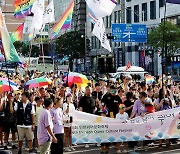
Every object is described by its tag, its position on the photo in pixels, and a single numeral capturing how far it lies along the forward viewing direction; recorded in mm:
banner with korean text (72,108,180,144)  12359
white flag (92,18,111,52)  16812
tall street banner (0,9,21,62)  11413
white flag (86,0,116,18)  16141
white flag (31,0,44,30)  22609
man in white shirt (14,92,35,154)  12125
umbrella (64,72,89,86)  15922
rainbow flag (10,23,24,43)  23133
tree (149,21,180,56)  46812
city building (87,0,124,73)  64688
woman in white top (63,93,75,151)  12516
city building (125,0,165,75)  55844
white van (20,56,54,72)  57672
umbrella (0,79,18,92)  13203
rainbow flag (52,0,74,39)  19297
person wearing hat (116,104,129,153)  12512
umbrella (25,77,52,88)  16623
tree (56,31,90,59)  73188
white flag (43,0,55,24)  24484
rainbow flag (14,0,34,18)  24422
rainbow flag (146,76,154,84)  23491
